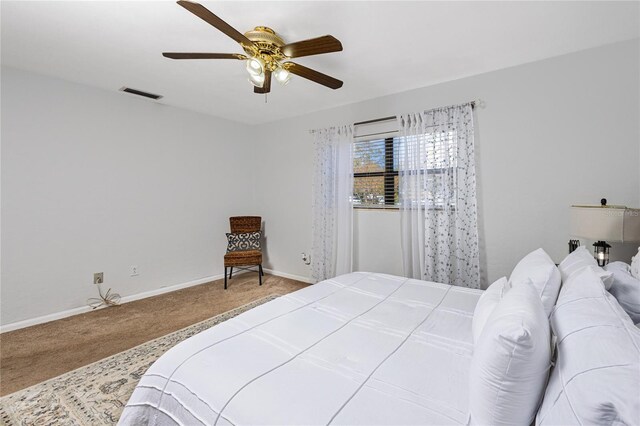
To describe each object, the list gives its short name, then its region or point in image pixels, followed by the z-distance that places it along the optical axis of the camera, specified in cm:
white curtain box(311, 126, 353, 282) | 363
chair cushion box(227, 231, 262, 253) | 397
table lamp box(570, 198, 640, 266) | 169
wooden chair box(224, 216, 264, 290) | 375
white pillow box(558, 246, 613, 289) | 117
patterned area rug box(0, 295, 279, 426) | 153
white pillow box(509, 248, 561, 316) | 117
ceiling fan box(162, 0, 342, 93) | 168
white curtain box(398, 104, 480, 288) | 277
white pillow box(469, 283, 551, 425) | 75
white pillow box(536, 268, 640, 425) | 57
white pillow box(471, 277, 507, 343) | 115
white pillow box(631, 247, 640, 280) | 127
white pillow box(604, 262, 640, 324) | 110
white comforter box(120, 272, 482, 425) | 85
